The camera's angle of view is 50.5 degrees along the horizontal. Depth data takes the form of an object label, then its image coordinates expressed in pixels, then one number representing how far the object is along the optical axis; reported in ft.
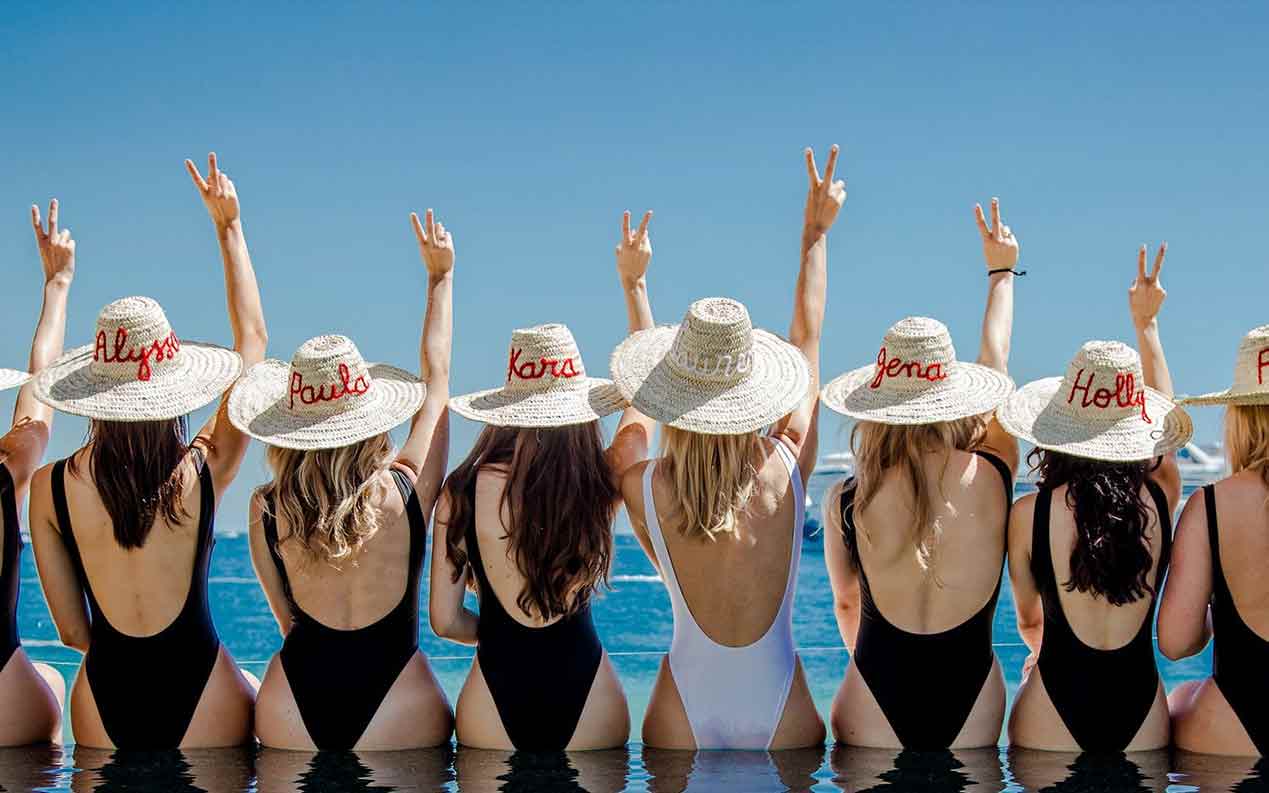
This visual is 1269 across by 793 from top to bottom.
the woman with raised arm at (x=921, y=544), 15.17
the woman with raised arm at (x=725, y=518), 15.17
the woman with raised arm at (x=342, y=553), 15.39
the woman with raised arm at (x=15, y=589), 16.37
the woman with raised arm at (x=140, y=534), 15.61
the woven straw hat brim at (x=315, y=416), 15.43
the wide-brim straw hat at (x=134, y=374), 15.67
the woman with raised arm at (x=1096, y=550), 15.03
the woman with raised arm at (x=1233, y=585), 14.87
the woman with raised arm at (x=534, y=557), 15.25
